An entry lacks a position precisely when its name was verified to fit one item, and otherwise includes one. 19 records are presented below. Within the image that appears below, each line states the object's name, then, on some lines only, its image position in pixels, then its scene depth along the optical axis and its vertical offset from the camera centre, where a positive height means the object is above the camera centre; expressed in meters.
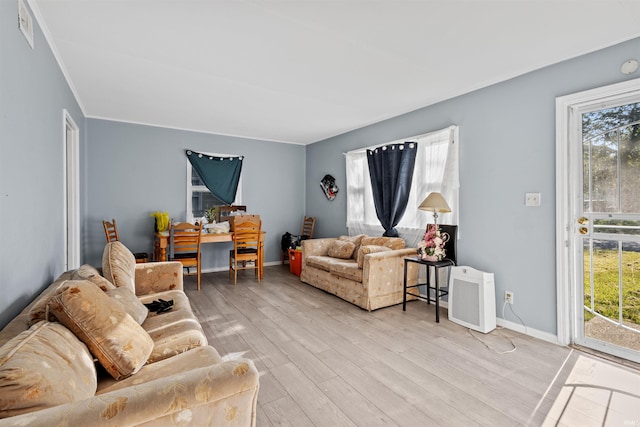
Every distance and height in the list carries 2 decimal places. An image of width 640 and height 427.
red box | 5.34 -0.84
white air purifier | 3.05 -0.90
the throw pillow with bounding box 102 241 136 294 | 2.25 -0.38
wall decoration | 5.76 +0.49
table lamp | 3.43 +0.08
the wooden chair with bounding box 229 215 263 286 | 4.86 -0.41
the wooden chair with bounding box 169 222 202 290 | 4.54 -0.43
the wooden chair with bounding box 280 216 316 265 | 6.25 -0.35
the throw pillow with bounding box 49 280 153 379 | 1.31 -0.49
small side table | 3.33 -0.77
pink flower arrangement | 3.43 -0.38
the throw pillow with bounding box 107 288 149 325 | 1.88 -0.55
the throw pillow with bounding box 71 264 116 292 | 1.95 -0.40
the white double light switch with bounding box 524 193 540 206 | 2.92 +0.10
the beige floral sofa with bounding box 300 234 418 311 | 3.67 -0.74
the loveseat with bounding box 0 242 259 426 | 0.92 -0.59
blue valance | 5.48 +0.75
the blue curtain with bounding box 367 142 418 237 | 4.21 +0.47
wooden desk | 4.50 -0.38
